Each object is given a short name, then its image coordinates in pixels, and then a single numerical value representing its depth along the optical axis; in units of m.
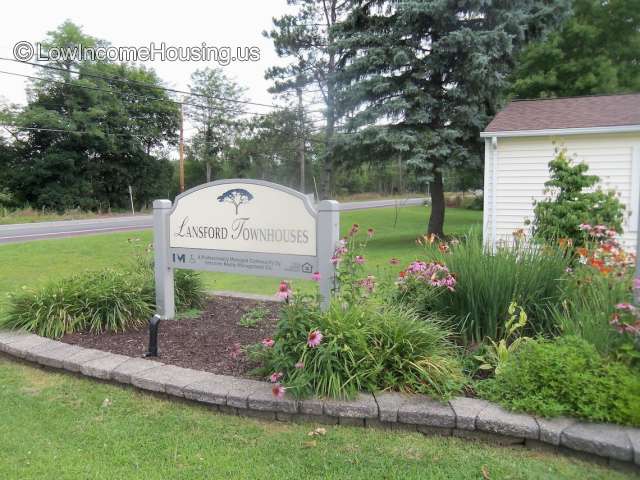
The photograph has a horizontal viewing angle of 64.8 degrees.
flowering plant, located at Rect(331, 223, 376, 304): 3.43
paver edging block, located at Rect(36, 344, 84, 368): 3.71
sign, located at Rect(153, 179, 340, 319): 3.89
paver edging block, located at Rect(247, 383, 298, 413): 2.87
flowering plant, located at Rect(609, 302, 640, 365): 2.63
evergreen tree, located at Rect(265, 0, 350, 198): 21.50
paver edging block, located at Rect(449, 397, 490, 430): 2.61
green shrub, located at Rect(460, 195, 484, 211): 31.43
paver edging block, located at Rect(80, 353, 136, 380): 3.47
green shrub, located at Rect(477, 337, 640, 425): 2.50
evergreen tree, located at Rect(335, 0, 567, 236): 11.99
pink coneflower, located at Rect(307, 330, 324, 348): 2.84
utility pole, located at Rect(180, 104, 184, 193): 27.77
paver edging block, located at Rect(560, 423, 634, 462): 2.30
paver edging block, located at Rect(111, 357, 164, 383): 3.37
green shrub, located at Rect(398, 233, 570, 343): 3.52
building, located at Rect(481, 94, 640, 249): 9.57
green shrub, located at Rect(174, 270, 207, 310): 5.22
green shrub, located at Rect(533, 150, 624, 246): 5.87
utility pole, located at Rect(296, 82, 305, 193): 27.09
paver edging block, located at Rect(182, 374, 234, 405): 3.01
